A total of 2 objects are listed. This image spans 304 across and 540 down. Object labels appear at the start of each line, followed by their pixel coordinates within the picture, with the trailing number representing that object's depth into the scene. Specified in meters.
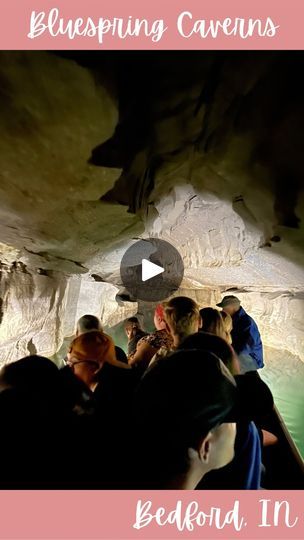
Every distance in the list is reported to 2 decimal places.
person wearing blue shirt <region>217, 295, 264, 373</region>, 1.82
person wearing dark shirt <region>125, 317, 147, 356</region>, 2.17
